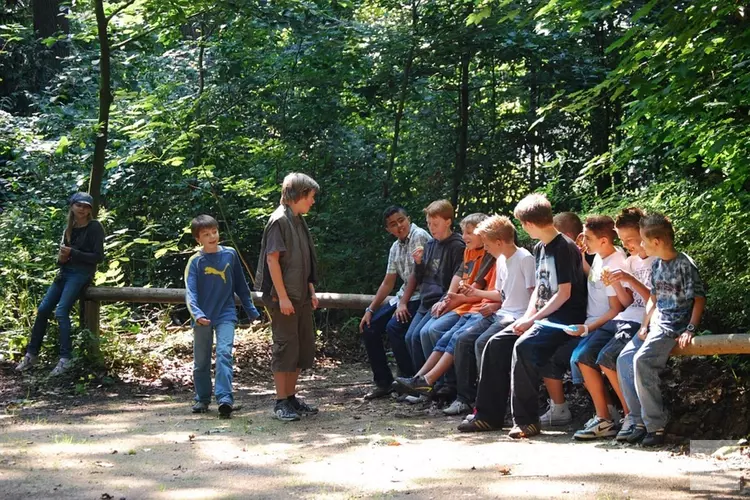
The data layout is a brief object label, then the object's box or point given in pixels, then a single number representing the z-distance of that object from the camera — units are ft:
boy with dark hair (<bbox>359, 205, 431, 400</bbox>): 26.61
